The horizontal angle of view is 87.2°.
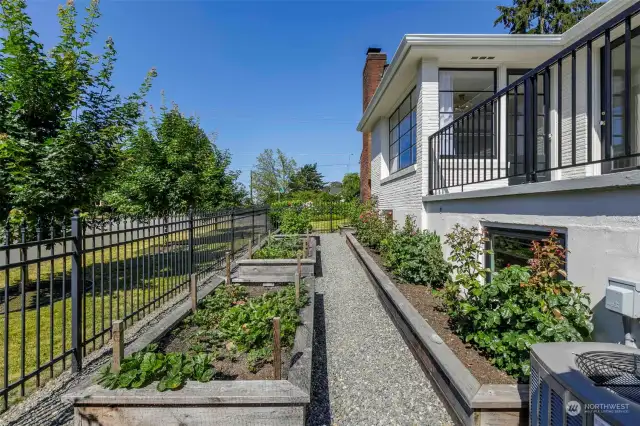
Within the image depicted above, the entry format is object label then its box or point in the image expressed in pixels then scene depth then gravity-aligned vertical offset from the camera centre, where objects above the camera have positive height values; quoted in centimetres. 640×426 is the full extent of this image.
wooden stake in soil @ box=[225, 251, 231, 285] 522 -100
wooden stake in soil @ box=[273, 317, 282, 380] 251 -107
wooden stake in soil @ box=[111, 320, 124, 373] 240 -96
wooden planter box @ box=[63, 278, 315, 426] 216 -127
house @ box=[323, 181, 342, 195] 5370 +300
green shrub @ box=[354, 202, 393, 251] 857 -54
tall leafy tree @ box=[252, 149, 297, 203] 4531 +495
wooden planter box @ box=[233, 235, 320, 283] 597 -111
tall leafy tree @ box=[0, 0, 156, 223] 537 +154
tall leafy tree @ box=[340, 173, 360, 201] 4396 +328
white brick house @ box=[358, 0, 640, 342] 239 +89
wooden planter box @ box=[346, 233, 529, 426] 223 -131
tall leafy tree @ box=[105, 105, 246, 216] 985 +111
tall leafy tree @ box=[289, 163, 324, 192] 5838 +586
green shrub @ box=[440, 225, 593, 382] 242 -81
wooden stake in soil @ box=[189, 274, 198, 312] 395 -100
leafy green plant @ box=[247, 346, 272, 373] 288 -131
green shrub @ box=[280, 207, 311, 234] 1125 -49
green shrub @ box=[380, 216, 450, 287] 530 -88
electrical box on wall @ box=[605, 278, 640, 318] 208 -59
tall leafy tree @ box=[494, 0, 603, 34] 1858 +1097
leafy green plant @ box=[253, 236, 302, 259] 713 -94
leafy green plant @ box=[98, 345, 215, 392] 226 -114
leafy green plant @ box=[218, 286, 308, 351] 323 -120
